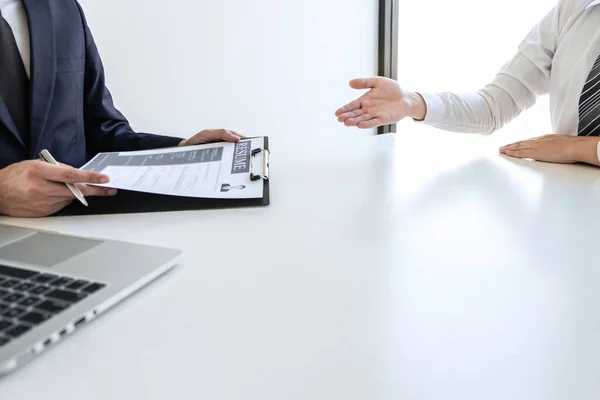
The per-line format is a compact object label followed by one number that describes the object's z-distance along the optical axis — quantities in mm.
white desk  411
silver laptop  429
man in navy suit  1078
